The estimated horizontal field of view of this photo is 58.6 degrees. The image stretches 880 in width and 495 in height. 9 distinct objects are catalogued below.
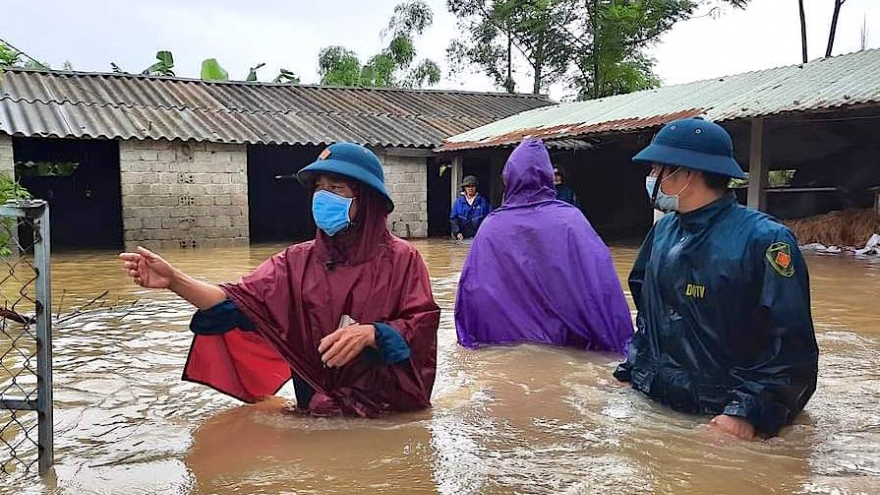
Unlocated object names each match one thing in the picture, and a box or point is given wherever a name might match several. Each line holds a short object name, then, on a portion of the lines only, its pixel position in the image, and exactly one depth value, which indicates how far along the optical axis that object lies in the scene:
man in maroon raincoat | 3.26
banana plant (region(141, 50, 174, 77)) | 19.95
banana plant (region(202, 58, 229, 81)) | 19.66
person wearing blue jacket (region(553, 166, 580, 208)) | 10.52
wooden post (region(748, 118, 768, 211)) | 11.48
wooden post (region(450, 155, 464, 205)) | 16.68
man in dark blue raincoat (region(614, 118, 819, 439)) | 2.93
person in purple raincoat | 4.88
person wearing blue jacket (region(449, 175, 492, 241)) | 13.89
